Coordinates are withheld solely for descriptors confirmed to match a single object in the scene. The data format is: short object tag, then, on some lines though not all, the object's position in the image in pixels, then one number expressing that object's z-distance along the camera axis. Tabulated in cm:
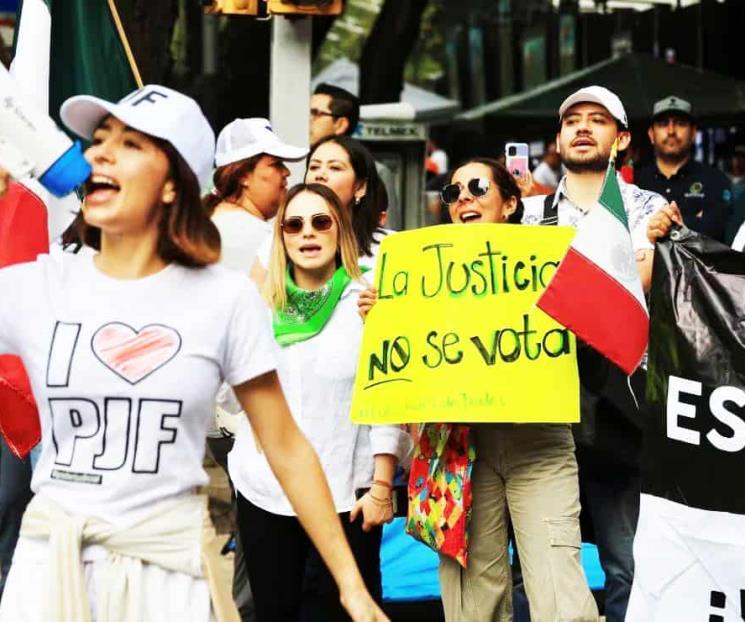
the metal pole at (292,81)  930
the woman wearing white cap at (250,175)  696
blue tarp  779
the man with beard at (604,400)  657
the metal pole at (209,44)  2347
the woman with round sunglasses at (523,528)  590
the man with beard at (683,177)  1070
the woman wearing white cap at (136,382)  382
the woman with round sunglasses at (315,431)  591
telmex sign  1369
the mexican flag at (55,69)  626
